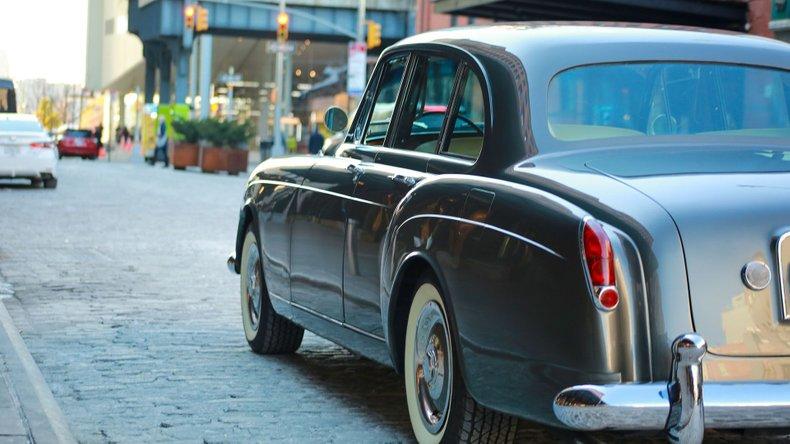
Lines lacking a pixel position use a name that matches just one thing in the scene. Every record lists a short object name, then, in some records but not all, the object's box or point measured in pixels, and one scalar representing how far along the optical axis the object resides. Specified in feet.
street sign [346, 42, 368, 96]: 164.45
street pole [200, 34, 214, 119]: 227.32
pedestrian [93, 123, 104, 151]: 272.15
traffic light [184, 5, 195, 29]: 169.37
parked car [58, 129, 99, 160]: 248.73
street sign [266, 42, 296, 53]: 164.76
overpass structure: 212.64
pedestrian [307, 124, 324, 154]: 178.40
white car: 100.53
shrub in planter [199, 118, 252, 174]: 158.30
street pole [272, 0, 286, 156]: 201.57
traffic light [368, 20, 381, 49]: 163.13
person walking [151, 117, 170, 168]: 204.85
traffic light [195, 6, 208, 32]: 160.87
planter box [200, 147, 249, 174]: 157.99
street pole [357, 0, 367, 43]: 172.24
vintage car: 15.48
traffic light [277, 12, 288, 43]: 164.76
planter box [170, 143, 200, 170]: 169.78
